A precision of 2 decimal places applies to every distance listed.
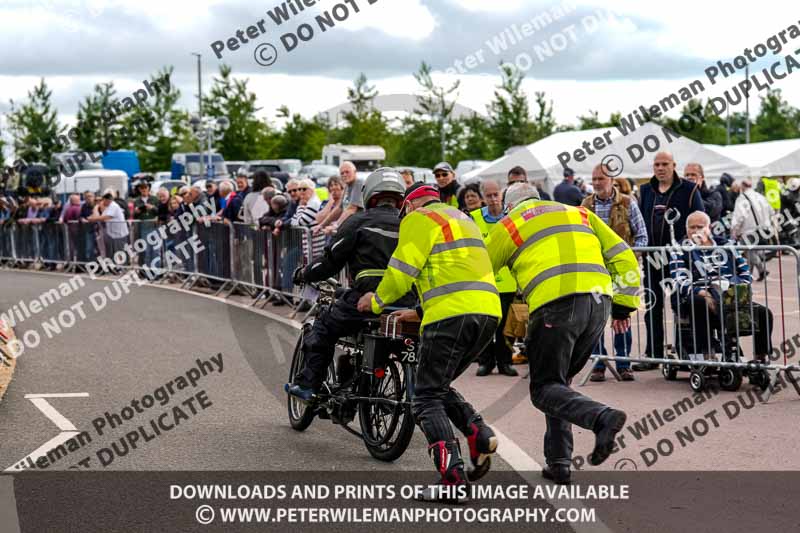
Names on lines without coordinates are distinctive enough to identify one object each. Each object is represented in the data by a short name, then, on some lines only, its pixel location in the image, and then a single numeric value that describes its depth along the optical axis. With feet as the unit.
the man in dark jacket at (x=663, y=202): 37.47
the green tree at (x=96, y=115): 211.61
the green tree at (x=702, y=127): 182.95
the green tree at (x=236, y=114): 214.48
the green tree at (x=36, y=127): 202.69
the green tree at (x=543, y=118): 191.72
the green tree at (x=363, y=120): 217.97
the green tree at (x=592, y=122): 224.12
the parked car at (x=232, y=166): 195.62
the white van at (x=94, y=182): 159.43
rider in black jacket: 25.44
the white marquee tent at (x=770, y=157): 108.47
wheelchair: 32.96
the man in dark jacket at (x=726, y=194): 78.43
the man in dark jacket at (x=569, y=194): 58.23
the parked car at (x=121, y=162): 189.47
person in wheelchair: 33.53
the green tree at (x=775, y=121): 295.89
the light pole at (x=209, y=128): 161.17
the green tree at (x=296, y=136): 230.07
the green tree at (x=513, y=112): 185.47
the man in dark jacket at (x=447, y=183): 46.01
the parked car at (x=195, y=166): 172.65
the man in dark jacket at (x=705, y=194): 47.49
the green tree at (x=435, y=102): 183.32
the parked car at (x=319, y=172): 157.48
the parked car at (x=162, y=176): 200.07
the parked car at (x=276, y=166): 176.57
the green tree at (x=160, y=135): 221.87
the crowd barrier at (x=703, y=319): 33.19
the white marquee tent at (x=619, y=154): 100.58
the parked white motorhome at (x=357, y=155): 175.83
